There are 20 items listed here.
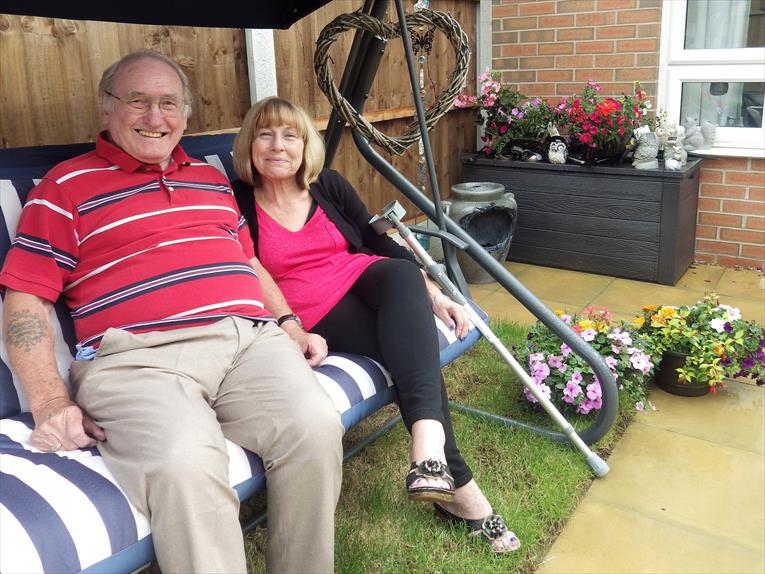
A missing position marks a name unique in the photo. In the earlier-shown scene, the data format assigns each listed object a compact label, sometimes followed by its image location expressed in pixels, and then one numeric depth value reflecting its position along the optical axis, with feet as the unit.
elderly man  4.49
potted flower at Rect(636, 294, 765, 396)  8.72
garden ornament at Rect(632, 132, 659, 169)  12.92
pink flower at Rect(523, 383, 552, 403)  8.18
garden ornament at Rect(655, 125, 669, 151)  13.71
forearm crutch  7.20
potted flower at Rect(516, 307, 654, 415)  8.27
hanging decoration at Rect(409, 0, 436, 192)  13.51
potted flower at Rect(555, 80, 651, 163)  13.14
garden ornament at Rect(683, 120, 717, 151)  13.76
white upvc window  13.35
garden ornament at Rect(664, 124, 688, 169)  12.75
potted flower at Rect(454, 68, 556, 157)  14.48
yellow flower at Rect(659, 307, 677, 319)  9.16
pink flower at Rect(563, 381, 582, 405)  8.20
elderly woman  6.13
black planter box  12.87
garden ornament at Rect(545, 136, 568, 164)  13.78
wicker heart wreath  7.38
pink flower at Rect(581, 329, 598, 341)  8.64
